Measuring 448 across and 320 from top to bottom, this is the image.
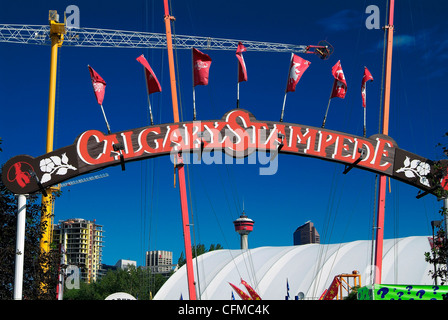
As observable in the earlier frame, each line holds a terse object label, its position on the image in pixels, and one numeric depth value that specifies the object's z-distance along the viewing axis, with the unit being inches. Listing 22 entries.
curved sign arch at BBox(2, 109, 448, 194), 792.3
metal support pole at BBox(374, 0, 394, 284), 918.6
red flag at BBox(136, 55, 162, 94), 858.8
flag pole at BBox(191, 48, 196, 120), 827.4
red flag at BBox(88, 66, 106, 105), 848.3
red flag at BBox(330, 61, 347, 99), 882.1
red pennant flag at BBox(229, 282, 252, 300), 1693.2
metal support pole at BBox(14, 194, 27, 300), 757.9
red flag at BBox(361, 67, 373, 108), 919.0
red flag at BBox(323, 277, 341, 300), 1644.9
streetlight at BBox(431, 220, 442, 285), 1205.1
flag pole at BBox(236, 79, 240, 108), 836.6
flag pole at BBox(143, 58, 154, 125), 818.2
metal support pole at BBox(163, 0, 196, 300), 882.8
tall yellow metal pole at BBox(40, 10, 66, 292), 945.6
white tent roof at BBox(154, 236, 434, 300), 2174.0
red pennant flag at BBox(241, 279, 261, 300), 1627.7
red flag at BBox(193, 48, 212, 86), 860.6
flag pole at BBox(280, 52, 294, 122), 834.0
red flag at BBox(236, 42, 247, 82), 867.4
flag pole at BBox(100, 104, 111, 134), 806.5
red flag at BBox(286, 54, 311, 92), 856.9
